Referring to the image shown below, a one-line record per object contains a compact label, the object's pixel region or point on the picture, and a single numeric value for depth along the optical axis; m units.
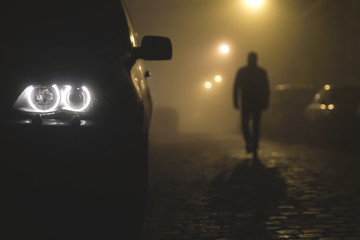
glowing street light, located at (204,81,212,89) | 67.59
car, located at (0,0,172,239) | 2.74
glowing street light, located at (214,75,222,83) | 56.77
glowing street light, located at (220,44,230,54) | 40.47
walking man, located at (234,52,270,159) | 9.96
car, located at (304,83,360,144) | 12.76
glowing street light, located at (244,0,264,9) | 23.56
